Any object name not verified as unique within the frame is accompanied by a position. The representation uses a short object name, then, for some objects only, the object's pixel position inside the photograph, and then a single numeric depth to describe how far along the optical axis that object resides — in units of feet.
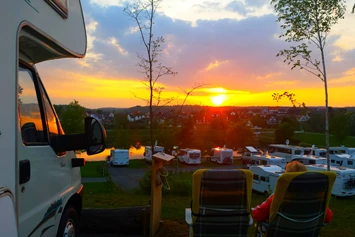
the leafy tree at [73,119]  69.62
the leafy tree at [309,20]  28.55
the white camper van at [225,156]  116.37
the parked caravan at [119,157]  117.70
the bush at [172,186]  28.66
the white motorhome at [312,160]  78.82
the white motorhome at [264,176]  54.23
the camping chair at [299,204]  10.85
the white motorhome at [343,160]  79.82
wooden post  15.38
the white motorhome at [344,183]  56.59
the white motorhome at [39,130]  6.02
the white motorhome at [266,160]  77.78
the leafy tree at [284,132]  148.97
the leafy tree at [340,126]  115.85
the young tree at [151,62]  25.47
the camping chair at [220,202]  11.21
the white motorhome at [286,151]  94.63
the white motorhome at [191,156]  115.85
